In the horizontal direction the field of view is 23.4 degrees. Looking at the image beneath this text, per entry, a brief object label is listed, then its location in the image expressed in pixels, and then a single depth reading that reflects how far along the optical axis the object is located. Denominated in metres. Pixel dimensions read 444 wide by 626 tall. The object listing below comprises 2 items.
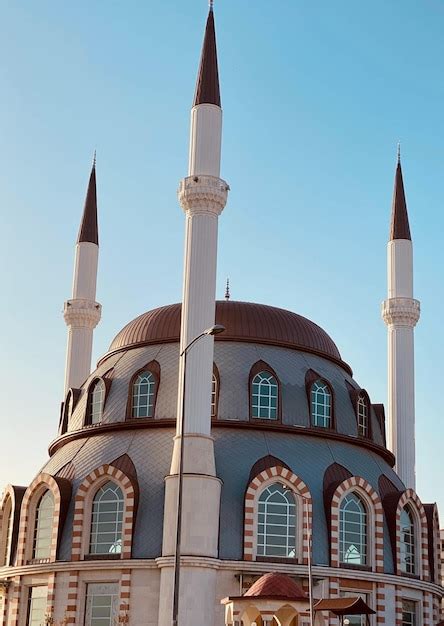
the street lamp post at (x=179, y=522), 30.81
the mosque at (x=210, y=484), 45.66
